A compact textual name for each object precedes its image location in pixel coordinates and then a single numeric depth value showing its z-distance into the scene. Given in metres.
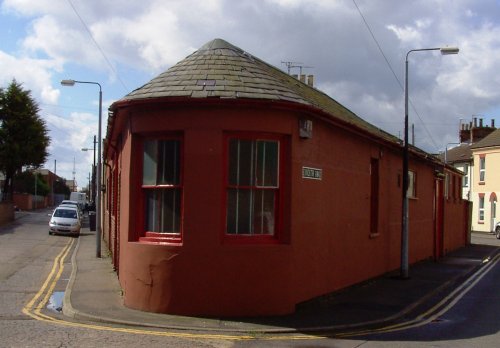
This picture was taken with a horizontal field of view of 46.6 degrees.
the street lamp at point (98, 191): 20.70
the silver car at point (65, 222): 33.88
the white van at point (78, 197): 75.88
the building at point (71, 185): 162.70
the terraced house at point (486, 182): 48.62
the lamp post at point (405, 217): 15.98
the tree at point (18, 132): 51.72
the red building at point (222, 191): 9.99
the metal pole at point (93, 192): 67.61
